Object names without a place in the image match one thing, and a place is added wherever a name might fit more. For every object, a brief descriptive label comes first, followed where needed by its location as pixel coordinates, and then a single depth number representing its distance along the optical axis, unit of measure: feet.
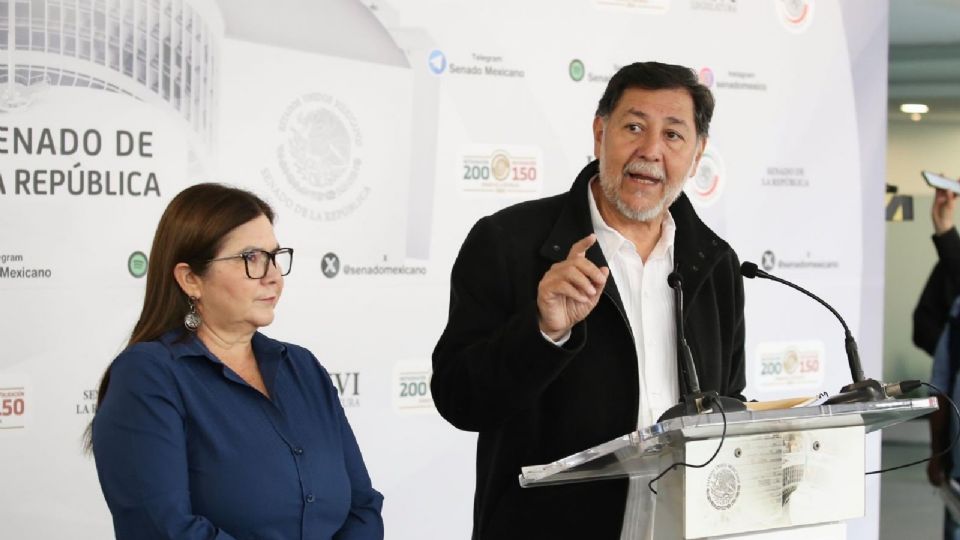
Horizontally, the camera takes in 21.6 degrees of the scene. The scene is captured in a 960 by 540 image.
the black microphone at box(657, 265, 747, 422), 10.76
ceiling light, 24.69
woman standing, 11.50
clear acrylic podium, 10.58
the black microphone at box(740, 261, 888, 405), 10.99
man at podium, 11.57
